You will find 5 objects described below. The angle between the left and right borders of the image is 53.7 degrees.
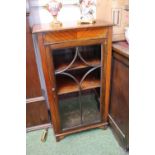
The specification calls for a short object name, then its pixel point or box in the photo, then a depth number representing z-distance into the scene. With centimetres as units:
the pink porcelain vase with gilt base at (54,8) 116
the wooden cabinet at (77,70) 112
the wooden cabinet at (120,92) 117
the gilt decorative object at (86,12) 123
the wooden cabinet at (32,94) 131
